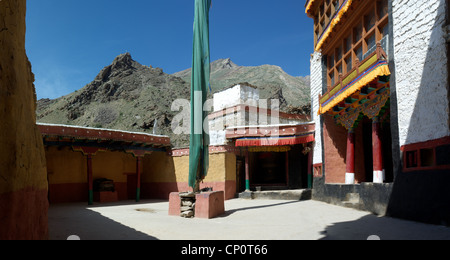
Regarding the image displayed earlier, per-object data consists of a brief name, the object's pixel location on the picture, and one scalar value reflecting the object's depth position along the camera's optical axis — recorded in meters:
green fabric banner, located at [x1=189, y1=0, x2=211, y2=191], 8.51
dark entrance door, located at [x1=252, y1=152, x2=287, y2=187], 17.39
